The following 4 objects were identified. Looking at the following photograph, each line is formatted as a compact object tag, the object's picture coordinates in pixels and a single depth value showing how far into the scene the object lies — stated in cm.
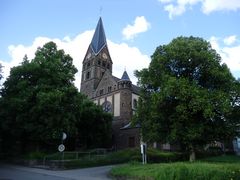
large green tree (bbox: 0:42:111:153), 2934
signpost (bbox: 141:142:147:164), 2091
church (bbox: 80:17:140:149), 5028
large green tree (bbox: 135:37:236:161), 2281
